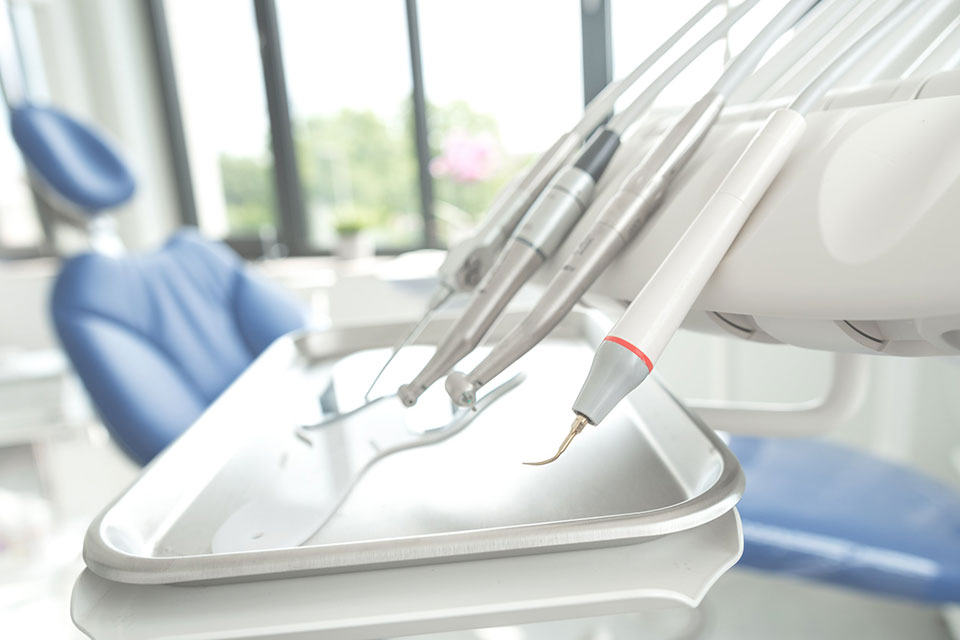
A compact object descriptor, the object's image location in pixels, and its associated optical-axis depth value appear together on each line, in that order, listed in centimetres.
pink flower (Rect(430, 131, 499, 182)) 207
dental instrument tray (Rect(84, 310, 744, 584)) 22
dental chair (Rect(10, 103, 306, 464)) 96
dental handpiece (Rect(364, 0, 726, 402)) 35
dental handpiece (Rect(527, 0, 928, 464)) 21
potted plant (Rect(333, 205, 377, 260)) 220
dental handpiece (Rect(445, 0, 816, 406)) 26
